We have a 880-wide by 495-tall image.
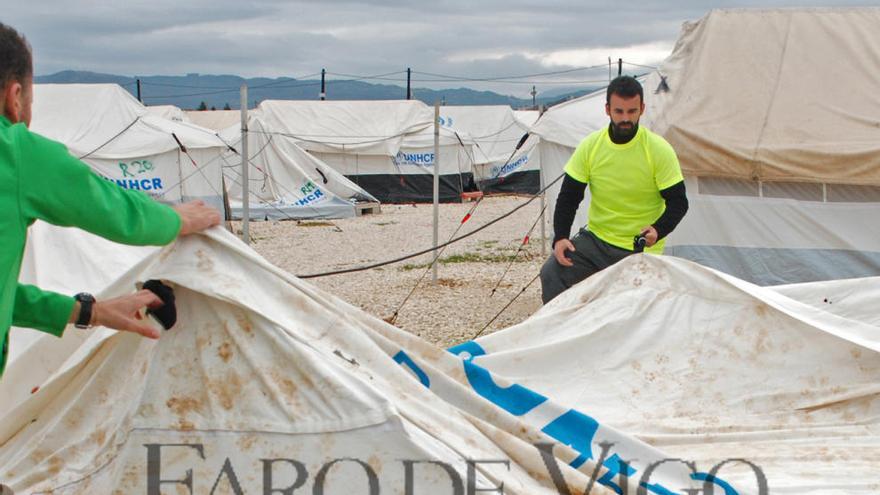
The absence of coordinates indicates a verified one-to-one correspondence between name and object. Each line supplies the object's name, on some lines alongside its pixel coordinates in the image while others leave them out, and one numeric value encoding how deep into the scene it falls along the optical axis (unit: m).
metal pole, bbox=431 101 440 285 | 10.48
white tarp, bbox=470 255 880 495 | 4.14
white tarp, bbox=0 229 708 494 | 2.93
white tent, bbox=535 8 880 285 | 8.05
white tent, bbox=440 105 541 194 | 24.94
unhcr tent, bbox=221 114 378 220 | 19.97
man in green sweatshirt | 2.41
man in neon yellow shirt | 5.77
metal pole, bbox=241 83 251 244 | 9.14
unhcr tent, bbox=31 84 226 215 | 15.75
